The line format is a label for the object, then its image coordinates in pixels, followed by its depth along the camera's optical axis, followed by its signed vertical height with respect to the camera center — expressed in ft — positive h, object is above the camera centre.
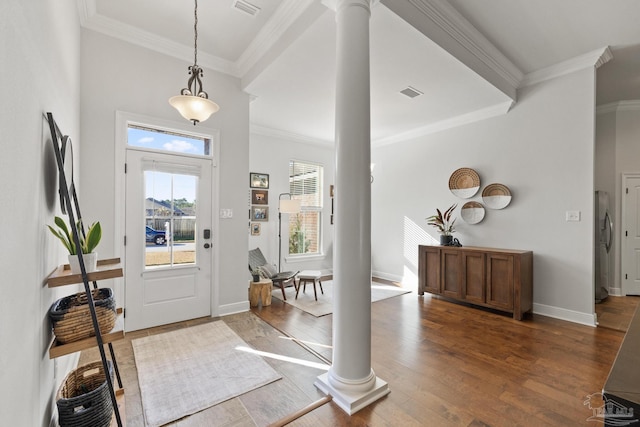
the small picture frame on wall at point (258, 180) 16.84 +2.09
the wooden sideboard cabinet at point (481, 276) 11.60 -2.82
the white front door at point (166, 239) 10.05 -0.97
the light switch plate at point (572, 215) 11.27 +0.00
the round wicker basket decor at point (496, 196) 13.28 +0.94
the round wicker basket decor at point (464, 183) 14.35 +1.72
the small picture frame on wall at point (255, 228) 16.87 -0.87
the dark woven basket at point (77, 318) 4.58 -1.80
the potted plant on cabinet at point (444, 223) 14.51 -0.47
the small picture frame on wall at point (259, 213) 16.85 +0.05
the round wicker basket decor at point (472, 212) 14.17 +0.15
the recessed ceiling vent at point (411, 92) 12.03 +5.43
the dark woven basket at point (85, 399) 4.52 -3.28
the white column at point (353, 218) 6.51 -0.09
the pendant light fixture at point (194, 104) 6.88 +2.77
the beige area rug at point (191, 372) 6.29 -4.28
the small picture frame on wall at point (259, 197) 16.86 +1.03
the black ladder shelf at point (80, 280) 4.53 -1.14
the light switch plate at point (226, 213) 11.71 +0.03
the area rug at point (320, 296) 12.79 -4.39
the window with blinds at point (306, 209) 18.92 +0.36
